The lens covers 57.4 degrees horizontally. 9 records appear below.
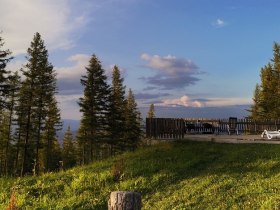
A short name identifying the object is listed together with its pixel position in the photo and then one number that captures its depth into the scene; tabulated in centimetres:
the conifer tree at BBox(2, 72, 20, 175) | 3405
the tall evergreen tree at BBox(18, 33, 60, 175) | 2928
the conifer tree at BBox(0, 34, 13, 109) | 2630
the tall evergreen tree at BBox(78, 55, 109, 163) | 3293
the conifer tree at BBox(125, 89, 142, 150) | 3841
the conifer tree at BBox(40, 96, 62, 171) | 3911
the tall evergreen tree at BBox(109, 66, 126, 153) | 3468
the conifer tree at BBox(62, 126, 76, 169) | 5360
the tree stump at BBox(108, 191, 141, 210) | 396
